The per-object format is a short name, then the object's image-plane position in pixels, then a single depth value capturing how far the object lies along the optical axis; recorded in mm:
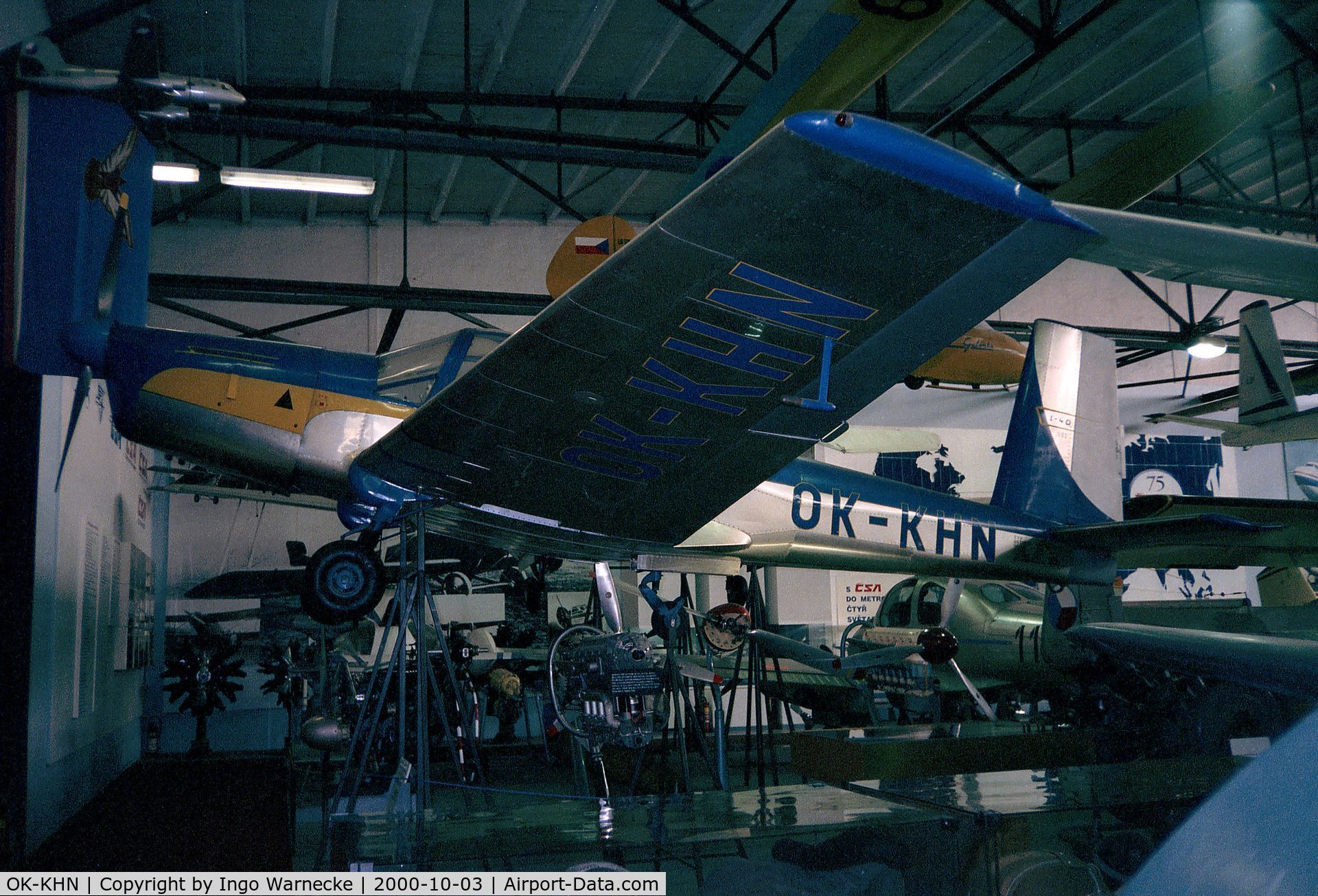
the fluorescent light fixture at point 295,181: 8344
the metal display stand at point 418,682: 4004
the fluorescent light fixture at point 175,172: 8648
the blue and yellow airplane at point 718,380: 2510
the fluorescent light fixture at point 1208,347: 13875
